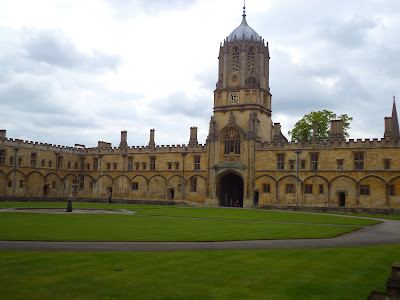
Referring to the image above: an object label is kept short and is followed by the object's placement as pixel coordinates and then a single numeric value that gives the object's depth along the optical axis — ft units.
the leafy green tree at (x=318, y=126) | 206.08
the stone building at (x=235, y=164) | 159.33
